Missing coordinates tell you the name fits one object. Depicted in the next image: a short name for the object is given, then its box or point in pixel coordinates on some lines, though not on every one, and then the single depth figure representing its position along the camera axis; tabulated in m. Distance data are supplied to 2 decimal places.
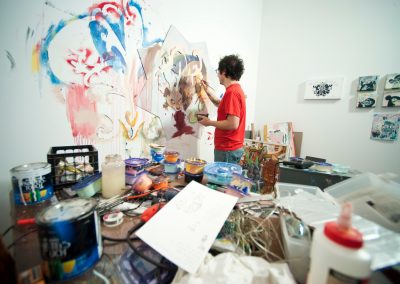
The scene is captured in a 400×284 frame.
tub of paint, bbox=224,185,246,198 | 0.77
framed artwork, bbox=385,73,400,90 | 1.70
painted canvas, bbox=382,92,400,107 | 1.71
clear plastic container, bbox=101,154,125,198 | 0.75
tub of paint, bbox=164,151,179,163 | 1.03
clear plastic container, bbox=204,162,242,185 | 0.83
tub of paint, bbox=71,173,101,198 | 0.70
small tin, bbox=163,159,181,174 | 1.03
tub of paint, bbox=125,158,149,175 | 0.85
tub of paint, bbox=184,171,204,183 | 0.90
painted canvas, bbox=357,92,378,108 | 1.82
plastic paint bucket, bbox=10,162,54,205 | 0.63
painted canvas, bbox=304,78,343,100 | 2.01
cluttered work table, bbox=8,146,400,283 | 0.39
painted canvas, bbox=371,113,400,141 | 1.74
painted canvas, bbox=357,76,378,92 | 1.81
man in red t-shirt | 1.44
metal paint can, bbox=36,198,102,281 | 0.38
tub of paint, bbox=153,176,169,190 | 0.81
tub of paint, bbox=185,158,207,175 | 0.91
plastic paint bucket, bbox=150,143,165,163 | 1.19
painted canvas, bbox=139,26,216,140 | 1.45
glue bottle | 0.29
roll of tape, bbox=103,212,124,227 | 0.58
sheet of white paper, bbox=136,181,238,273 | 0.45
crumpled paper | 0.40
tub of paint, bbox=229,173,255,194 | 0.84
